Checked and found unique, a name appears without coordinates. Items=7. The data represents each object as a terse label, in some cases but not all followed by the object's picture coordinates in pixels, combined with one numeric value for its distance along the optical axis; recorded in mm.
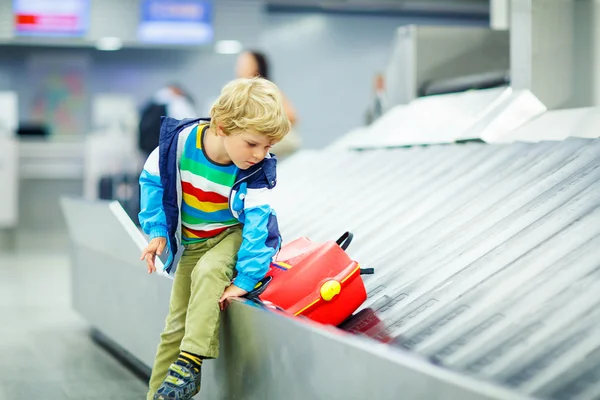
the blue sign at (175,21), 11398
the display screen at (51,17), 11008
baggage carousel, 1706
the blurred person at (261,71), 5453
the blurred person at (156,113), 8852
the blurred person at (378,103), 6967
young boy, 2168
